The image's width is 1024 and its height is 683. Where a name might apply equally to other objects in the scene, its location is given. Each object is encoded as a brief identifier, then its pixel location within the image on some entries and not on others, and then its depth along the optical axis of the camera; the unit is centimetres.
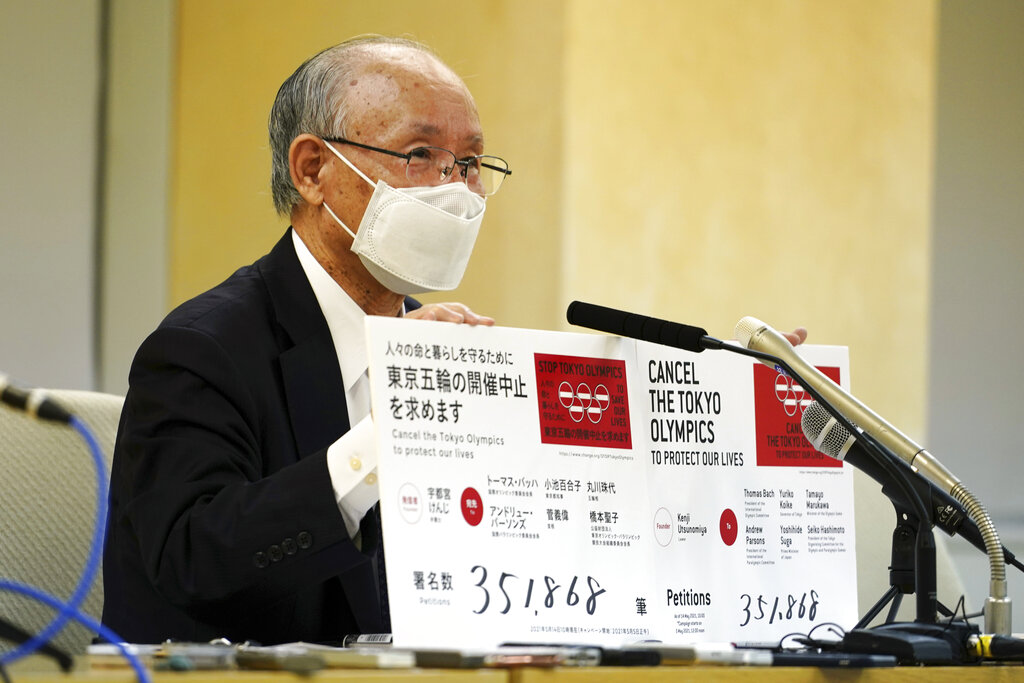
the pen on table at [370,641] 303
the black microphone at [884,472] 309
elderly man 306
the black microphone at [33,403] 278
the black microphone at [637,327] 310
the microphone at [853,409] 309
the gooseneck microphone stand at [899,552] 300
